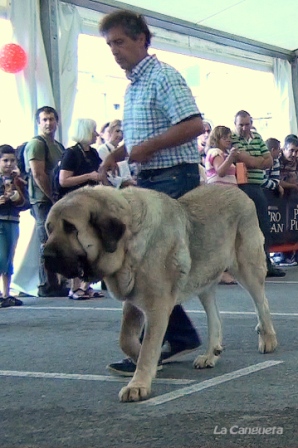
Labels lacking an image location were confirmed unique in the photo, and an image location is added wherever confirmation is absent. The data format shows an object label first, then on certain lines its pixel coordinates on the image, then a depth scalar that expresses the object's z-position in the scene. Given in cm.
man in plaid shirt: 363
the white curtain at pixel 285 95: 1316
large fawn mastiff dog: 296
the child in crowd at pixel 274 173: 979
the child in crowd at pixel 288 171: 1054
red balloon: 795
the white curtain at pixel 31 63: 852
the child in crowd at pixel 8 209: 732
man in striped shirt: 854
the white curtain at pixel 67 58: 899
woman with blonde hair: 714
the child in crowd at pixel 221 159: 812
